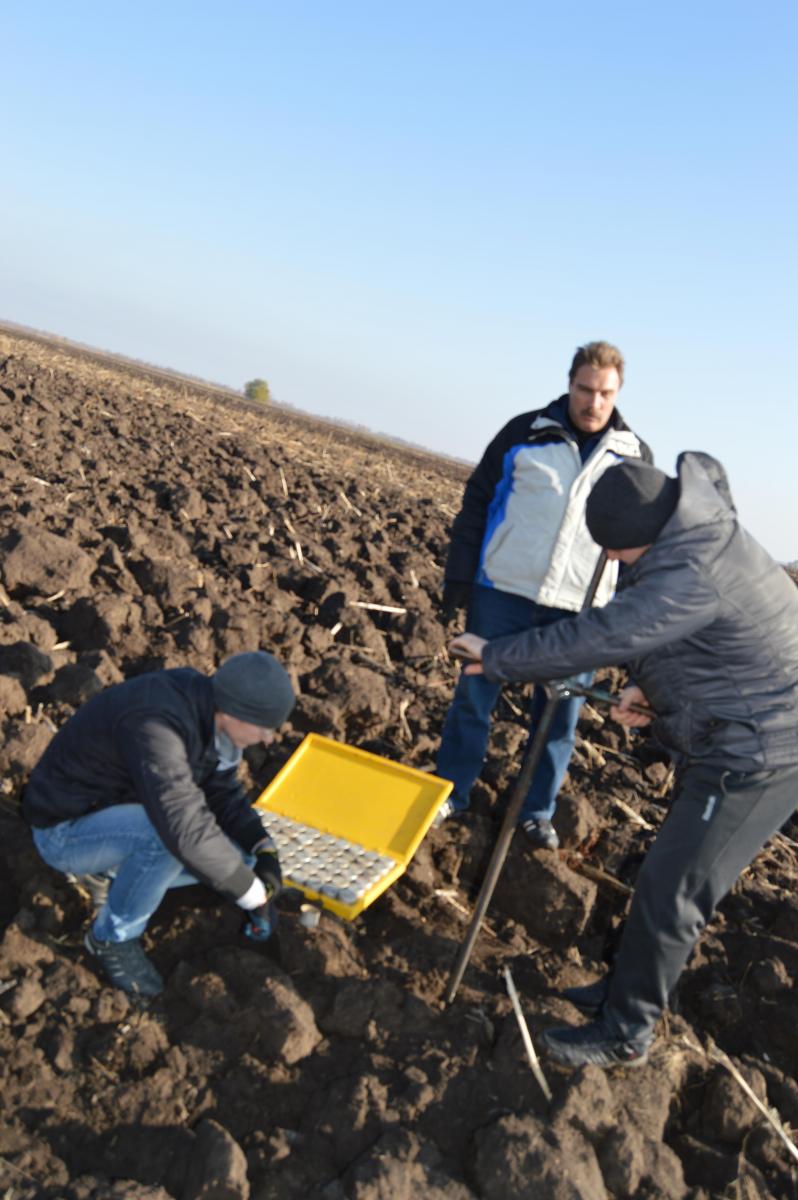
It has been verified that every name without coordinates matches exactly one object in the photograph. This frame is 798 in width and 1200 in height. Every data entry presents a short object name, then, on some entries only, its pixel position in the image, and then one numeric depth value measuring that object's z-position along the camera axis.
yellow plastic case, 3.71
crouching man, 2.76
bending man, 2.55
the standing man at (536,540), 3.67
